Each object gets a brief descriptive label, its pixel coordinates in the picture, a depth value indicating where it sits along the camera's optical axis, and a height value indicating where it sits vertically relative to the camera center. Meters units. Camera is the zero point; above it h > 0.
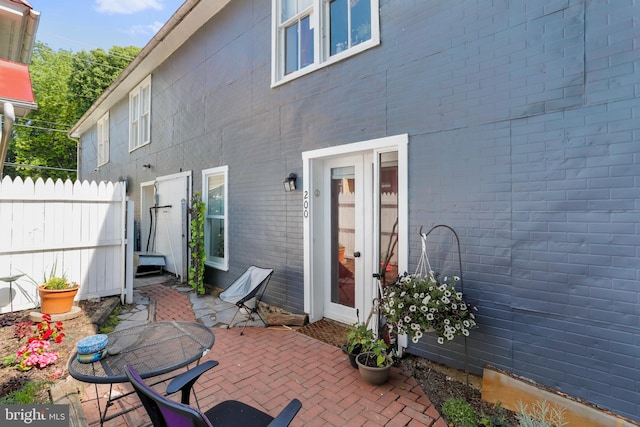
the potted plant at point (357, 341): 3.15 -1.29
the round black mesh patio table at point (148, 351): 2.02 -1.03
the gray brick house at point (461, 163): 2.32 +0.50
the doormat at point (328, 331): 4.01 -1.62
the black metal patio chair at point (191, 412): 1.22 -1.01
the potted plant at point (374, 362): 2.96 -1.46
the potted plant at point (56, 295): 4.25 -1.12
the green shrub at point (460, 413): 2.41 -1.60
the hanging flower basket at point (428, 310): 2.69 -0.87
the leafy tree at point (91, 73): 20.80 +9.52
